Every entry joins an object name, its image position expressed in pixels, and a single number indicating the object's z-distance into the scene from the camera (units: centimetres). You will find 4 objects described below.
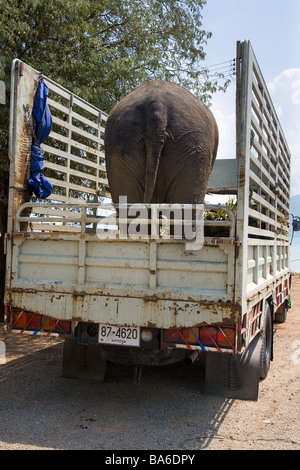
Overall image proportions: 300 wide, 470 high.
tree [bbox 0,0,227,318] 704
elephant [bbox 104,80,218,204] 427
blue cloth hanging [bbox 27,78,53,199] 459
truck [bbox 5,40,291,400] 340
